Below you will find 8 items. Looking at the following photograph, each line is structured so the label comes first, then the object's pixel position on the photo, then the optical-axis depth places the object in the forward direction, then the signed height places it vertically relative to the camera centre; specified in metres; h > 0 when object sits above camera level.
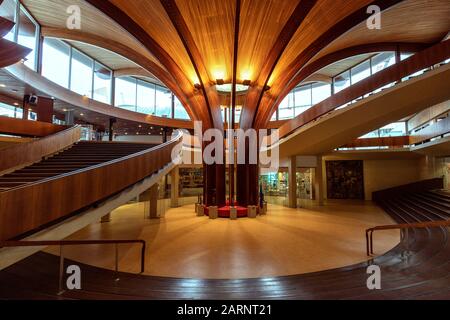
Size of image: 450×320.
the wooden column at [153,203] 10.41 -1.37
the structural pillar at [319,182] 14.84 -0.55
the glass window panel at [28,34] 12.18 +7.71
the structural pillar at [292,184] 13.78 -0.64
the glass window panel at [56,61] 14.17 +7.29
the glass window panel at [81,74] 16.28 +7.35
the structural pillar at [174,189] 14.66 -1.01
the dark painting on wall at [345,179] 18.39 -0.45
